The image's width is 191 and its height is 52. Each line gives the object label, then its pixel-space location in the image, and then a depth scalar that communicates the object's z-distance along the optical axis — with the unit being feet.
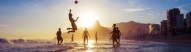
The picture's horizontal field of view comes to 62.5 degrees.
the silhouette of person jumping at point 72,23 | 44.48
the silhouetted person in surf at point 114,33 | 75.48
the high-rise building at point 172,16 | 305.90
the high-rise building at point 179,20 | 279.67
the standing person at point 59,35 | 87.59
